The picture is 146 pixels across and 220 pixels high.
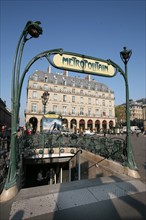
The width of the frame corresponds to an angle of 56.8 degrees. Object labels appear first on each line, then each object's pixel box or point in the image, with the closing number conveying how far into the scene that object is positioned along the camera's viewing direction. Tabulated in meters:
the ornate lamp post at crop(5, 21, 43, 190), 3.73
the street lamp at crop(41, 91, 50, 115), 14.29
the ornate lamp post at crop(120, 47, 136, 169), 5.08
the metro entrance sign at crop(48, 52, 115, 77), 4.33
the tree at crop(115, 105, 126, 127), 67.44
